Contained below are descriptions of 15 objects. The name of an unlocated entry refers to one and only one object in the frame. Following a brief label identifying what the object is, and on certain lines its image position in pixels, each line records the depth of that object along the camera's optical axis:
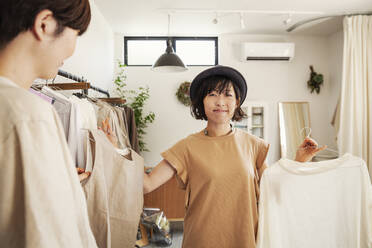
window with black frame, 4.43
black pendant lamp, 2.94
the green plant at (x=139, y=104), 3.97
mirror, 4.28
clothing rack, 1.77
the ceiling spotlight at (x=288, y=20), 3.47
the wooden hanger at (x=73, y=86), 1.77
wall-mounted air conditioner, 4.19
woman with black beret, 1.04
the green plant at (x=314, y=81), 4.35
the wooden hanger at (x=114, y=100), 2.73
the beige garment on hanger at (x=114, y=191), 1.03
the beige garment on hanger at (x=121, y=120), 2.53
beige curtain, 3.45
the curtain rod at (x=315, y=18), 3.56
